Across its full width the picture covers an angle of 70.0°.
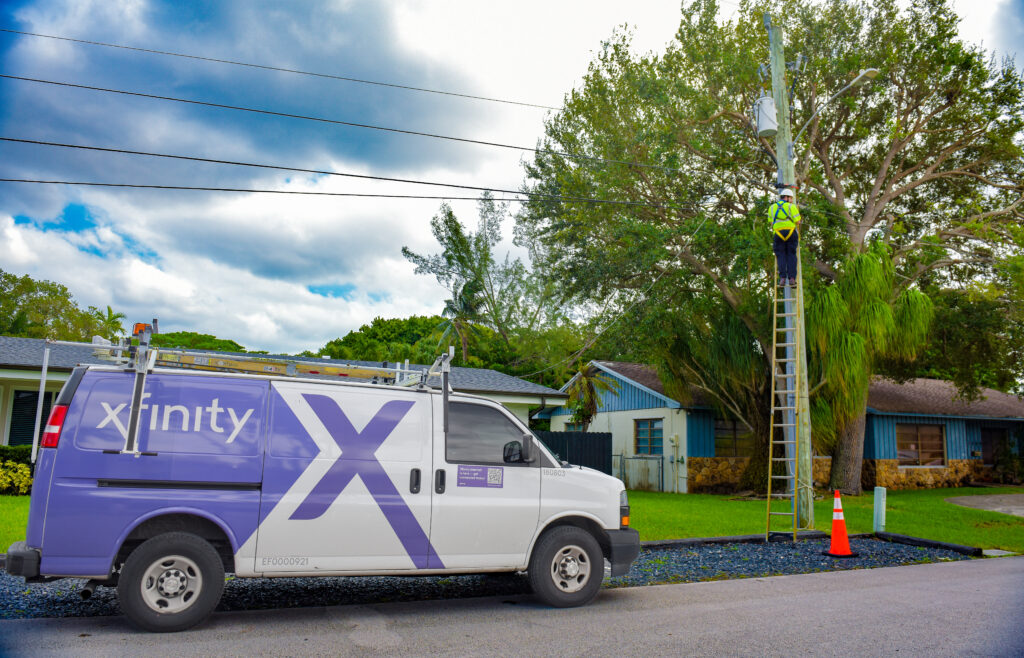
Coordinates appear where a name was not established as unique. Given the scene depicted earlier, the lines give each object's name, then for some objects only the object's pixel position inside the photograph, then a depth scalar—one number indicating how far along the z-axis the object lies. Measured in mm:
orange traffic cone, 10750
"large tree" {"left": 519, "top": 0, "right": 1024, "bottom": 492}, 20609
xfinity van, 5902
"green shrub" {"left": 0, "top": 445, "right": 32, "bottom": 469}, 16041
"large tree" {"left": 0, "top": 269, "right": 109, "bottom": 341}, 43656
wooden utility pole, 12359
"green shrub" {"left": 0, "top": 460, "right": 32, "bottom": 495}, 15695
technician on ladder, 12180
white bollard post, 12922
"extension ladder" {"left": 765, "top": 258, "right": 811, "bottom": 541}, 11984
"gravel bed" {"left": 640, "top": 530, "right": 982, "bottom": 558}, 11039
